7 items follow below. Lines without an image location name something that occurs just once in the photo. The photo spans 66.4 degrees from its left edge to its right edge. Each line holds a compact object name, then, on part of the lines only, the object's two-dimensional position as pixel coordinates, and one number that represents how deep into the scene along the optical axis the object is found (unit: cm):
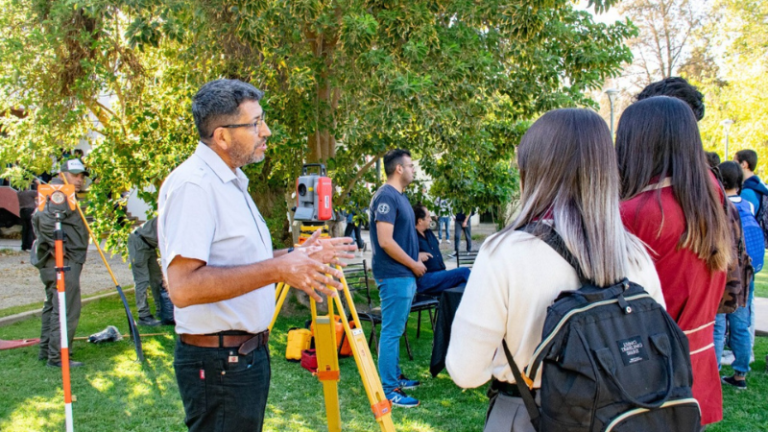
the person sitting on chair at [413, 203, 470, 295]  605
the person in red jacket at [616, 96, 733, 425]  200
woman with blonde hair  155
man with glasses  196
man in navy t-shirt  477
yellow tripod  334
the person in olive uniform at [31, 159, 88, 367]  607
